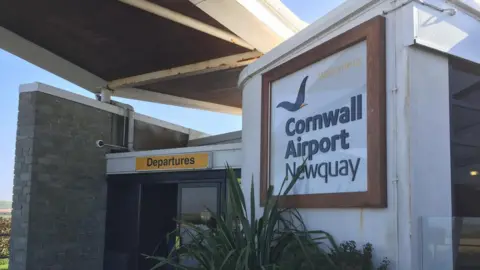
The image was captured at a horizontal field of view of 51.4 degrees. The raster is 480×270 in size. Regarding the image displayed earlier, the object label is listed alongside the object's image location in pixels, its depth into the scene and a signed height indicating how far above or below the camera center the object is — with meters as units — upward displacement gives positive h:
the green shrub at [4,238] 11.92 -1.09
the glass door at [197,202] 8.30 -0.08
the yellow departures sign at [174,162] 8.48 +0.60
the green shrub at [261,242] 4.20 -0.40
